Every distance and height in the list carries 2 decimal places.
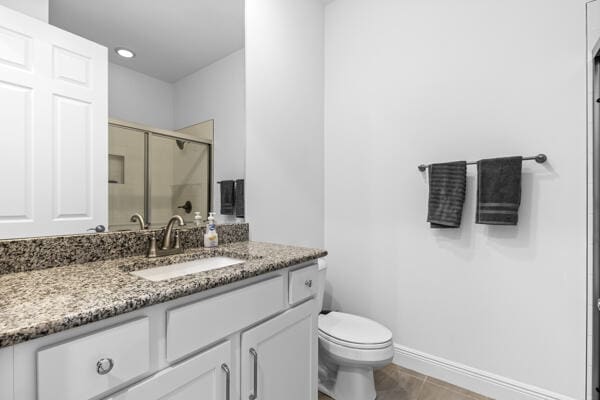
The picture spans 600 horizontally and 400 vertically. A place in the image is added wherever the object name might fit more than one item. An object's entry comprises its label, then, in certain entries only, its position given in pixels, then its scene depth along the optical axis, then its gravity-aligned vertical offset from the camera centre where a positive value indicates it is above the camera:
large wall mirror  1.04 +0.39
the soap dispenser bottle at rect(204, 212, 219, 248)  1.48 -0.19
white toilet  1.46 -0.79
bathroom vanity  0.59 -0.35
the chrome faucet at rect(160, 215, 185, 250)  1.31 -0.15
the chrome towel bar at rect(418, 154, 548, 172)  1.45 +0.21
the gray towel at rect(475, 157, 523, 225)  1.48 +0.05
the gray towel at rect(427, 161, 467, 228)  1.65 +0.03
